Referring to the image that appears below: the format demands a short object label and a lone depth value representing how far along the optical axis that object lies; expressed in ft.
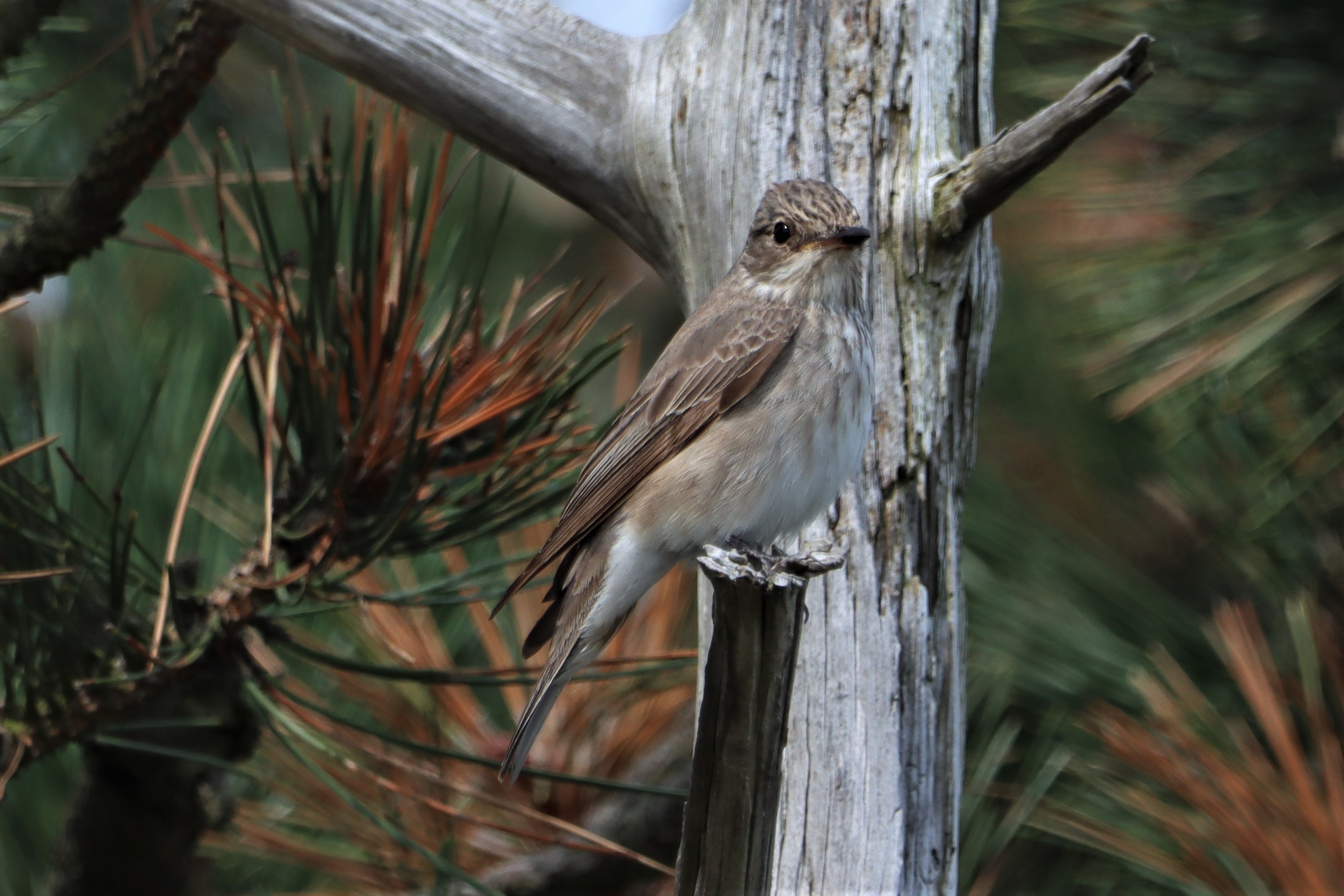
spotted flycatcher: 17.61
